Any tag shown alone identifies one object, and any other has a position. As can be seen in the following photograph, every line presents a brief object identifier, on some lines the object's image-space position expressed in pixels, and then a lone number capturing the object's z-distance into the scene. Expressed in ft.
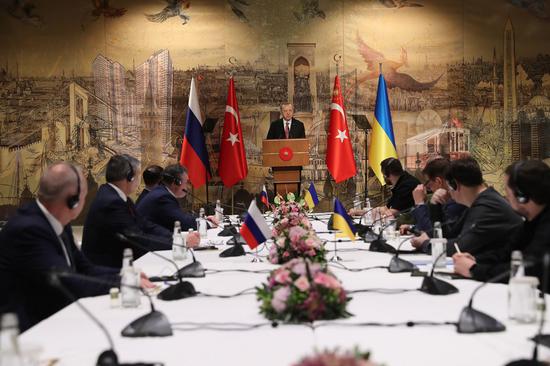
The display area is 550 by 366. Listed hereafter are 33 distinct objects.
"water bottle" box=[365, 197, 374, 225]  22.20
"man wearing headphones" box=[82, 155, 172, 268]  15.61
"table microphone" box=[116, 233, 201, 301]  10.14
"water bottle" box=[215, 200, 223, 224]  25.85
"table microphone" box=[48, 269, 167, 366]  7.89
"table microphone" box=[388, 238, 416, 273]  12.35
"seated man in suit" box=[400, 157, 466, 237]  18.43
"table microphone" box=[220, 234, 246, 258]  15.24
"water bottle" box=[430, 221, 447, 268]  12.74
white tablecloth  6.95
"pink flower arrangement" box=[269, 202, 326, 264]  11.80
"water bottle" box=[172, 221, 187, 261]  14.61
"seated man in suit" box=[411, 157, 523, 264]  13.66
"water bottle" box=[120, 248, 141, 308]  9.64
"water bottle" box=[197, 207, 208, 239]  19.79
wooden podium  32.53
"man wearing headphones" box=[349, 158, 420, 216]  24.23
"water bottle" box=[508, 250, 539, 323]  8.20
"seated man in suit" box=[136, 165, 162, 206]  23.13
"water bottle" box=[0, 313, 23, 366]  5.83
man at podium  40.24
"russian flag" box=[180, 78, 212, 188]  37.11
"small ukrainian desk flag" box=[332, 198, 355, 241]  13.51
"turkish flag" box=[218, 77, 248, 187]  38.68
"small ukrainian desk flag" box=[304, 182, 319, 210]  26.89
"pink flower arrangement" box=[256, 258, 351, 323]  8.11
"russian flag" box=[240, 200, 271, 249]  13.14
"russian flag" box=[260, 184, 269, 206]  29.33
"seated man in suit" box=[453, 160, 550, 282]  10.59
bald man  10.38
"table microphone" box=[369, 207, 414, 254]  15.43
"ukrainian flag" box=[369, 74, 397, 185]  35.40
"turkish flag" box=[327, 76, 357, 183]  36.37
